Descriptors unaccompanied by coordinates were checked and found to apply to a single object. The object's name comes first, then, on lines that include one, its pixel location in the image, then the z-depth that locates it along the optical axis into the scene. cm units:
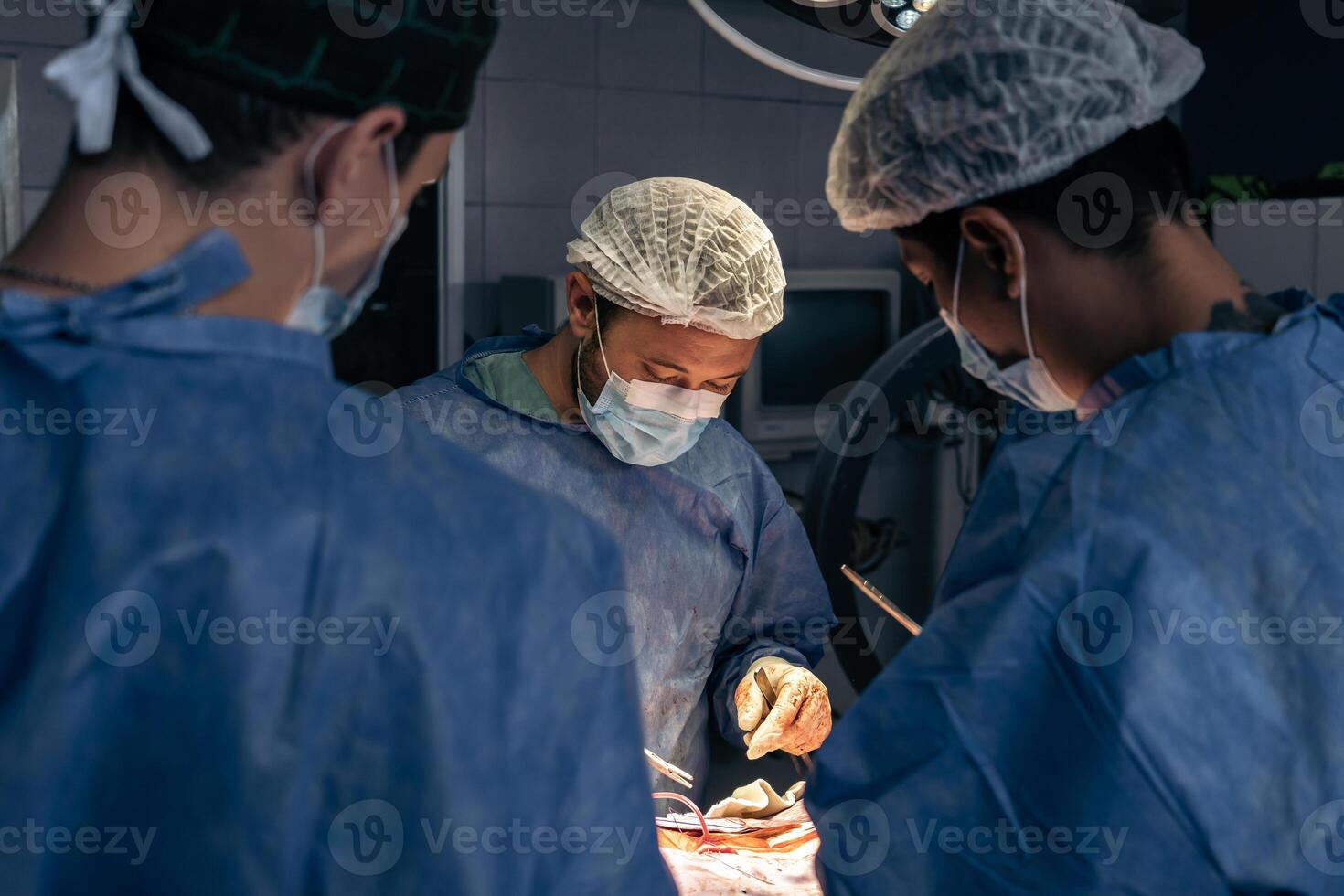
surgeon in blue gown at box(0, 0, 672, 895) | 69
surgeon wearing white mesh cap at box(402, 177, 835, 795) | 178
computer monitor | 340
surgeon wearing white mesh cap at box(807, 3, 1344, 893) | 89
